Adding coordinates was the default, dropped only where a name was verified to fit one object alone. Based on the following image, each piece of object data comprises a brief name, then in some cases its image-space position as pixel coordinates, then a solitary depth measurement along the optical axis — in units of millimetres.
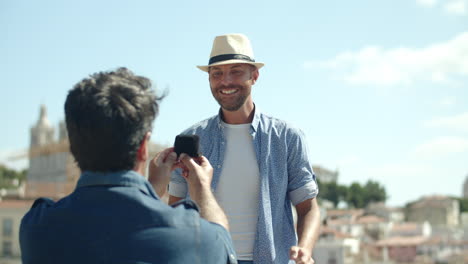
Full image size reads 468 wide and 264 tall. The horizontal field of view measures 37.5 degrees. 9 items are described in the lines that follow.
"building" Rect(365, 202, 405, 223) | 112688
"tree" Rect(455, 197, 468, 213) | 134000
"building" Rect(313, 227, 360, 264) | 62625
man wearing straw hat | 3029
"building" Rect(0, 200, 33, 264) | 56281
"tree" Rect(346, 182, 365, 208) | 120062
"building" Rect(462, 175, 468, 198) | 155138
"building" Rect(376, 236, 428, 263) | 77300
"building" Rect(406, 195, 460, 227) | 115625
